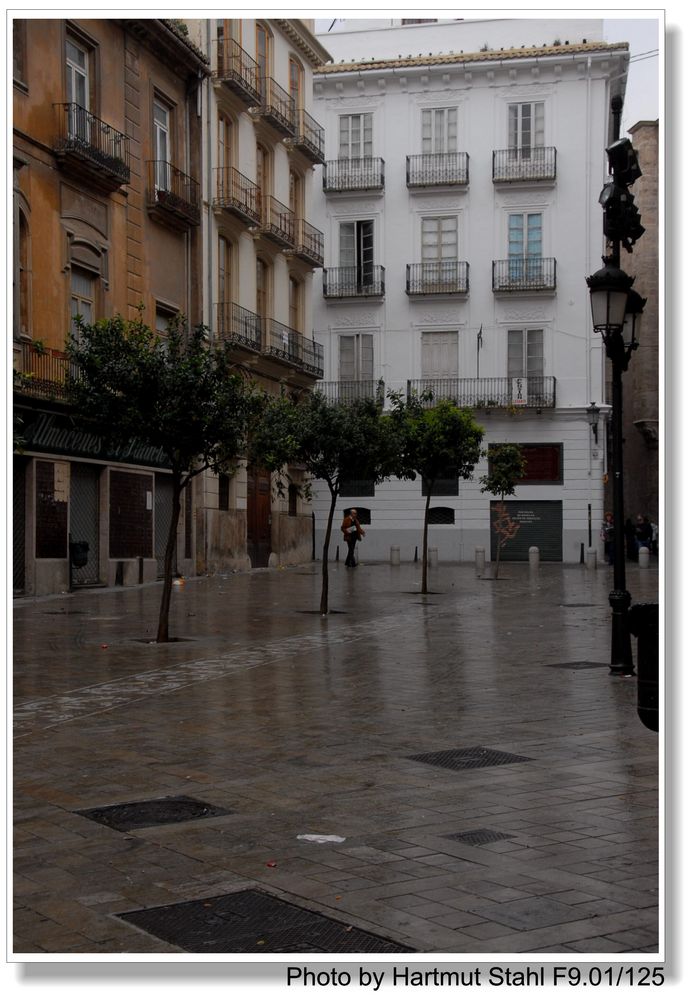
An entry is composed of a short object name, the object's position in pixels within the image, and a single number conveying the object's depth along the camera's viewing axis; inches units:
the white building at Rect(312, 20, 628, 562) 1701.5
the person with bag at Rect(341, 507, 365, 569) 1397.6
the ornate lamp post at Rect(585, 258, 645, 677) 453.1
